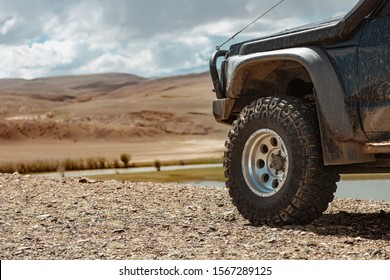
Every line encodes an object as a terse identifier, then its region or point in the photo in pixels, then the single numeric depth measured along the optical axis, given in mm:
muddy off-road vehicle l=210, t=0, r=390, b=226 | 9331
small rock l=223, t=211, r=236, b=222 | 11390
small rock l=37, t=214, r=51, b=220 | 11859
